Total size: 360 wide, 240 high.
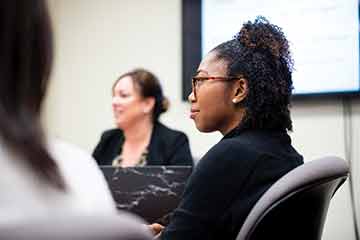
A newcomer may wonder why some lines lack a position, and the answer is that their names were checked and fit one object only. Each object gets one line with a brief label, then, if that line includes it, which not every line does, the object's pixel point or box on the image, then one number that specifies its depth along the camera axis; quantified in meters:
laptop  2.94
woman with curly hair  2.57
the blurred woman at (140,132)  3.65
